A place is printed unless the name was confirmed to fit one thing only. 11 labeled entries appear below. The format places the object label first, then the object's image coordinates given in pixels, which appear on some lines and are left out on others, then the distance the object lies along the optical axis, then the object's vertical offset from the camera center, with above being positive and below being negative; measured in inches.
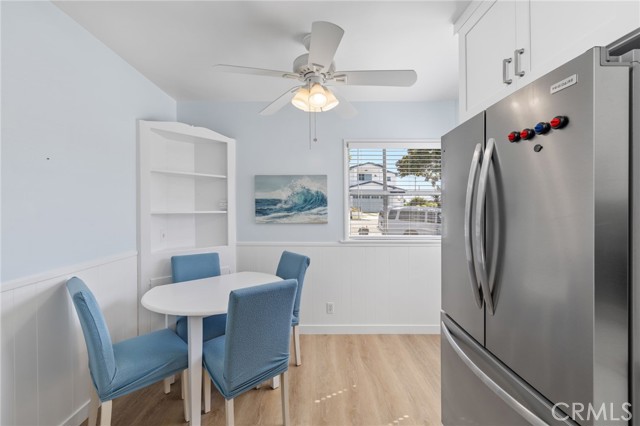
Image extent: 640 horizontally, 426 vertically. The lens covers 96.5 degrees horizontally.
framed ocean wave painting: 122.1 +5.3
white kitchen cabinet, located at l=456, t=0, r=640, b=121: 33.2 +25.7
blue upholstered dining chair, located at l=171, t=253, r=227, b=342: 84.9 -21.6
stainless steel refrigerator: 25.6 -4.1
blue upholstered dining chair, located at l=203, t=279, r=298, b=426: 56.1 -26.9
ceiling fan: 63.5 +32.9
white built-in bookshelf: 97.4 +5.3
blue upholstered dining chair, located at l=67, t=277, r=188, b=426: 55.3 -32.4
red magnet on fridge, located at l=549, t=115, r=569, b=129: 28.3 +8.8
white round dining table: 64.1 -23.0
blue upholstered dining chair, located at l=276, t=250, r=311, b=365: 94.0 -21.6
